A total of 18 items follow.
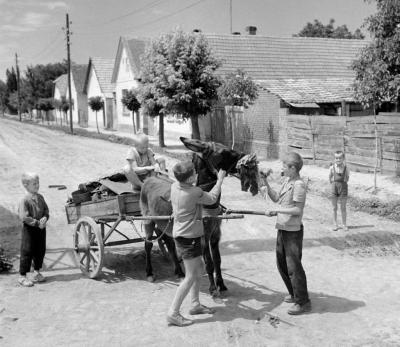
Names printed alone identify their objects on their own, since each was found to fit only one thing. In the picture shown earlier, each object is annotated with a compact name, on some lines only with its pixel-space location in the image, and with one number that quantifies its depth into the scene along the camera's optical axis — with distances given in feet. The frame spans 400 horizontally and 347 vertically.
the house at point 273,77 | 62.75
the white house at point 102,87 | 136.26
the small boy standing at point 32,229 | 20.03
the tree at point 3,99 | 333.78
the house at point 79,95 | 165.07
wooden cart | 20.53
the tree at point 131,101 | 93.40
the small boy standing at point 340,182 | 28.40
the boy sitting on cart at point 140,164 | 20.97
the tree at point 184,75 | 62.90
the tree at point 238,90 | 59.16
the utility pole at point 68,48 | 122.58
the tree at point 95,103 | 126.93
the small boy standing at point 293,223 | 16.42
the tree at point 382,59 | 39.04
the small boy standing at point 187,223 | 15.83
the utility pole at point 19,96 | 224.12
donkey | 16.71
